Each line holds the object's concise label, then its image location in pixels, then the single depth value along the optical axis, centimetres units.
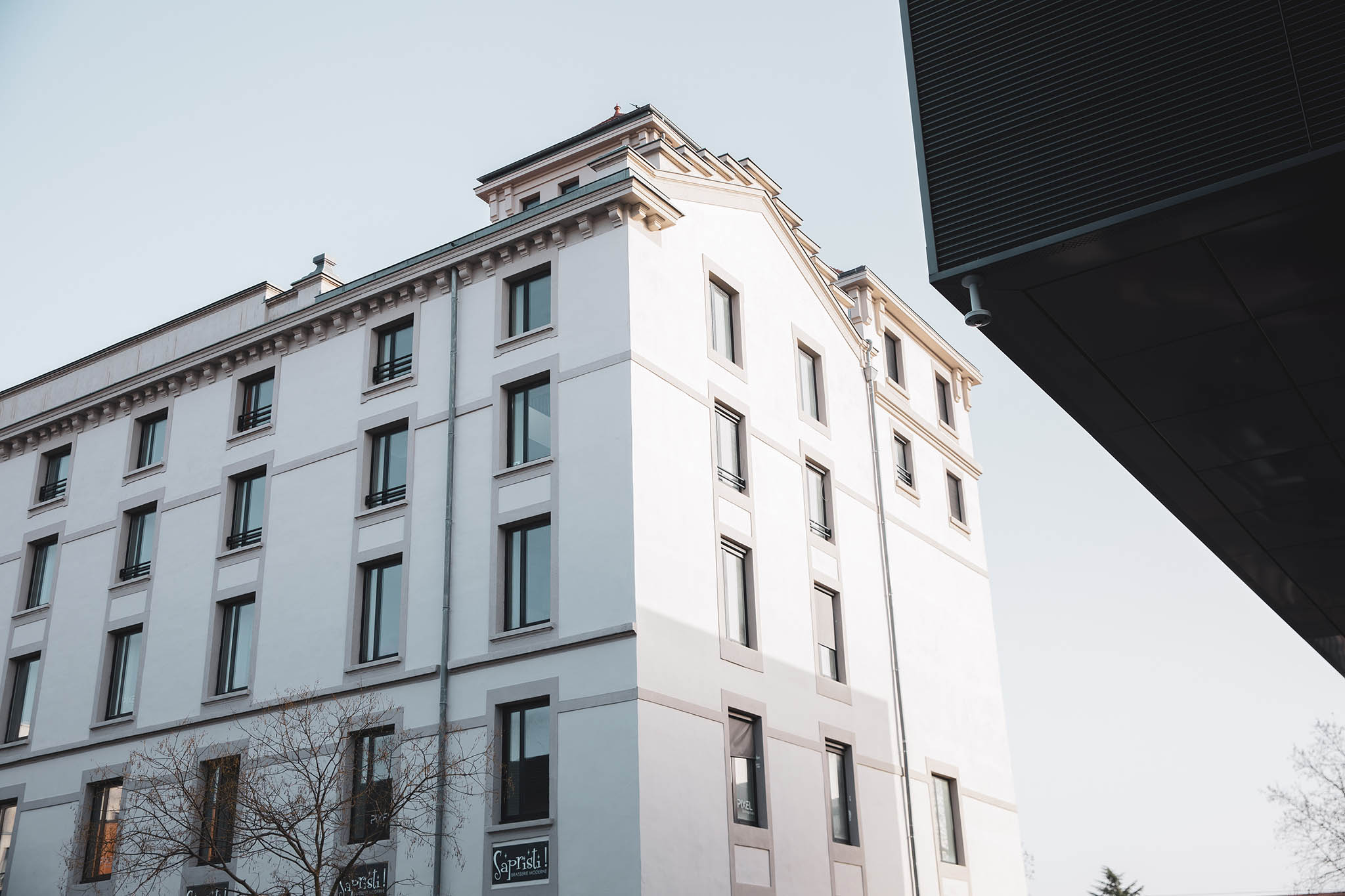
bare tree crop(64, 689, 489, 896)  2191
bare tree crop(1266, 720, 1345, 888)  4206
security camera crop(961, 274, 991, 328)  1102
